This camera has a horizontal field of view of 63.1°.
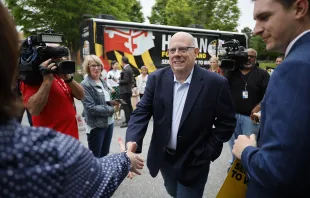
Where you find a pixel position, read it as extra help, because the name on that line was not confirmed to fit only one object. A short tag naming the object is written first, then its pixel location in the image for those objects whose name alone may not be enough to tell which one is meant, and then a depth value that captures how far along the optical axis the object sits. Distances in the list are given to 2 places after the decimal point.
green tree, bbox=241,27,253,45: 56.74
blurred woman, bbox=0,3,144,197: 0.69
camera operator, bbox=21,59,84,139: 2.09
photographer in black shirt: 3.56
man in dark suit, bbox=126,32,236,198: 2.01
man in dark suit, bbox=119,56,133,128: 6.70
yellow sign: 1.39
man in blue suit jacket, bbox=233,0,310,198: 0.88
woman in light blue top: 3.07
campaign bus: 8.30
